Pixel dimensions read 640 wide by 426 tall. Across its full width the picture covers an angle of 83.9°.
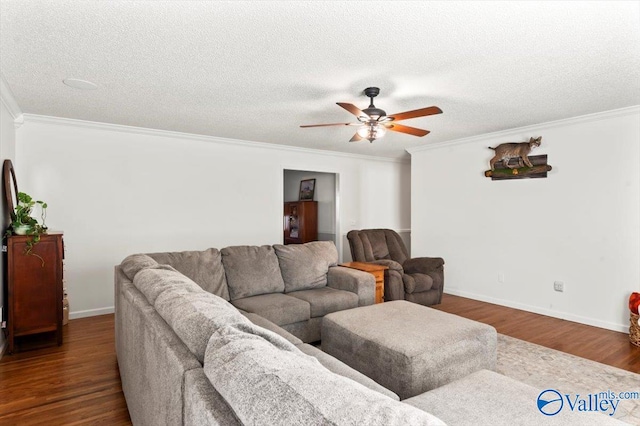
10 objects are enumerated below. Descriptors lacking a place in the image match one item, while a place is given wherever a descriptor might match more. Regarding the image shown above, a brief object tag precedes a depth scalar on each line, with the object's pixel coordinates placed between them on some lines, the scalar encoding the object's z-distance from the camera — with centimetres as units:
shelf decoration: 444
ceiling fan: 284
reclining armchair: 430
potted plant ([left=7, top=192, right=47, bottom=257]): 317
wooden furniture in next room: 741
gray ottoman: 205
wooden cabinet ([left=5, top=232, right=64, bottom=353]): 310
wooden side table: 381
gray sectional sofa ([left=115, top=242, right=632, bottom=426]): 73
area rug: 244
